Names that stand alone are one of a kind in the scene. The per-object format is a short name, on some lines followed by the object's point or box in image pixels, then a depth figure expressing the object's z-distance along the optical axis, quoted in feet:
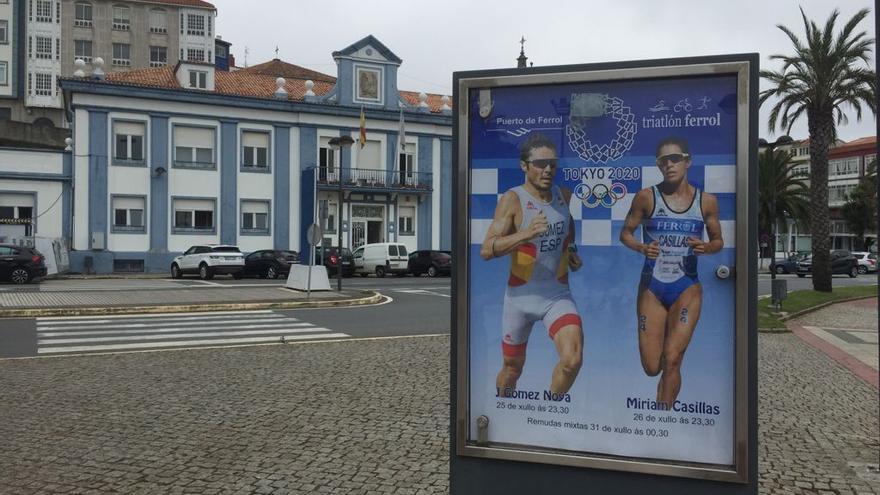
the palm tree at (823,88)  85.97
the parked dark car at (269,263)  114.83
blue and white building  123.95
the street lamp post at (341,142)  86.47
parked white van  126.11
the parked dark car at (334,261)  118.38
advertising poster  11.16
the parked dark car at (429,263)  126.27
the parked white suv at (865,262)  165.58
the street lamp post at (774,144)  93.43
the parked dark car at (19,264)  90.38
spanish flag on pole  133.87
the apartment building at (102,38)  209.46
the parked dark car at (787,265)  162.65
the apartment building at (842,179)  268.21
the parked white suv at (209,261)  110.93
